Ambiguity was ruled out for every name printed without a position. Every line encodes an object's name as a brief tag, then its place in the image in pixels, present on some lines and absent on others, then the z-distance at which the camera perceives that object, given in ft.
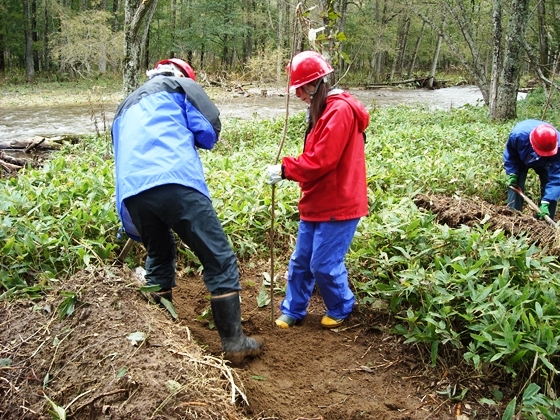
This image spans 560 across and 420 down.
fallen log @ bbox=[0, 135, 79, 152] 31.14
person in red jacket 9.52
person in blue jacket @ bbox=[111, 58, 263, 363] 8.32
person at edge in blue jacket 17.31
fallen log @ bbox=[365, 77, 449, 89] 93.46
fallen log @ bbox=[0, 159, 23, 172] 23.24
